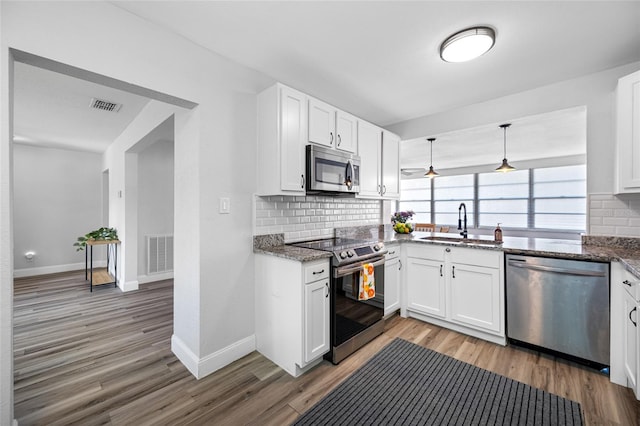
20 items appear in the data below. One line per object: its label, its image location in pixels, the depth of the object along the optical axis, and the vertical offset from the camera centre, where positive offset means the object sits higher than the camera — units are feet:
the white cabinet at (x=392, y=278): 9.42 -2.54
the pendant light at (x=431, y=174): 17.83 +2.58
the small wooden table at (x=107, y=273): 13.82 -3.84
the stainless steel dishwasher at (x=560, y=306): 6.51 -2.58
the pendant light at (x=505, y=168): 15.36 +2.59
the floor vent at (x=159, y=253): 15.15 -2.56
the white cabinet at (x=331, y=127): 8.07 +2.85
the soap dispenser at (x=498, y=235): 9.07 -0.86
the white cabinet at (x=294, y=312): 6.48 -2.70
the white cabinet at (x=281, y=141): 7.28 +2.06
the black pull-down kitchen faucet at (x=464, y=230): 9.99 -0.76
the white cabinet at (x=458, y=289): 8.02 -2.65
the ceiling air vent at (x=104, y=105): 9.90 +4.22
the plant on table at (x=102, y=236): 14.10 -1.37
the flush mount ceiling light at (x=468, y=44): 6.07 +4.13
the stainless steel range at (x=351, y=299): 7.11 -2.59
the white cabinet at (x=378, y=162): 10.23 +2.11
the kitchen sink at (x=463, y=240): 8.82 -1.09
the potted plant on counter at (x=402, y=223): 11.58 -0.55
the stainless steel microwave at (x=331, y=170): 7.84 +1.33
